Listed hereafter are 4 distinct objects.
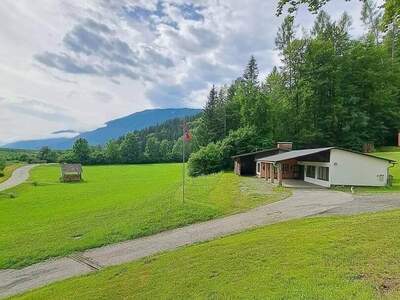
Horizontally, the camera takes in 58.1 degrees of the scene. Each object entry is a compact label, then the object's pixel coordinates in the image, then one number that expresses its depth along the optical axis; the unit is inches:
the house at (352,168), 1254.3
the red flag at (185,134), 938.7
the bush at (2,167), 3003.0
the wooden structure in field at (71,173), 2420.0
